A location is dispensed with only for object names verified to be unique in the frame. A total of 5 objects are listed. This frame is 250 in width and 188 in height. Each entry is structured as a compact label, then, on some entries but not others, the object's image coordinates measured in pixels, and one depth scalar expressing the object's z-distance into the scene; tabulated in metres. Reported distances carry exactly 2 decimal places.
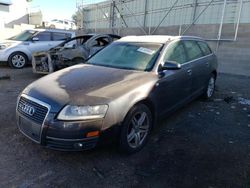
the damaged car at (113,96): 2.53
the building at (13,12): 24.76
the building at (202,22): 9.02
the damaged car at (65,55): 7.27
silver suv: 8.98
